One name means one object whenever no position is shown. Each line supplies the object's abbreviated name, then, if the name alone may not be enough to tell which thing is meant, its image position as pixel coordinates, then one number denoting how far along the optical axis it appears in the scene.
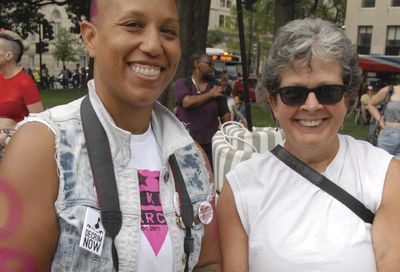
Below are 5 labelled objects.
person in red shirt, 4.20
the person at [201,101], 5.73
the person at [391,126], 6.80
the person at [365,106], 16.84
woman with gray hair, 1.76
